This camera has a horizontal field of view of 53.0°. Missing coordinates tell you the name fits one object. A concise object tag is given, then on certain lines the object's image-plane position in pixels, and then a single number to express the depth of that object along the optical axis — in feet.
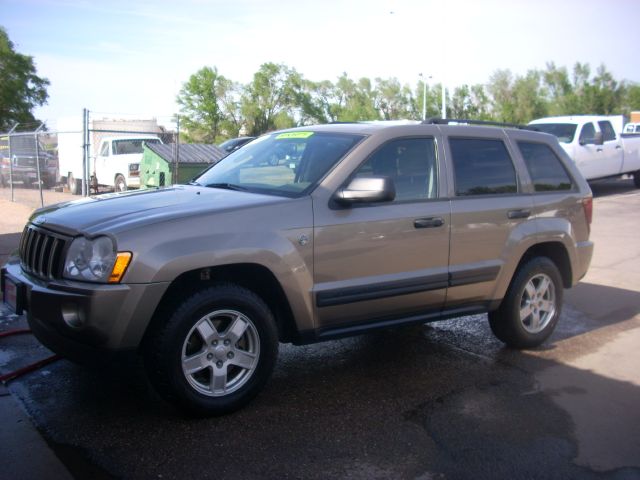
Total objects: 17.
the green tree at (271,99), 178.50
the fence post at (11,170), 49.75
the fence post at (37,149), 41.92
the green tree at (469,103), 161.89
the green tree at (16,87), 149.07
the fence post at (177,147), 37.51
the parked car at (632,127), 97.80
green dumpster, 43.21
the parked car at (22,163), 60.93
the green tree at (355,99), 169.27
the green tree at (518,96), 168.14
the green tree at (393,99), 174.70
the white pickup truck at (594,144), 52.70
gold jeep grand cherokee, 11.76
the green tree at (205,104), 176.65
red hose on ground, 14.40
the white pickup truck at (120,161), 57.11
